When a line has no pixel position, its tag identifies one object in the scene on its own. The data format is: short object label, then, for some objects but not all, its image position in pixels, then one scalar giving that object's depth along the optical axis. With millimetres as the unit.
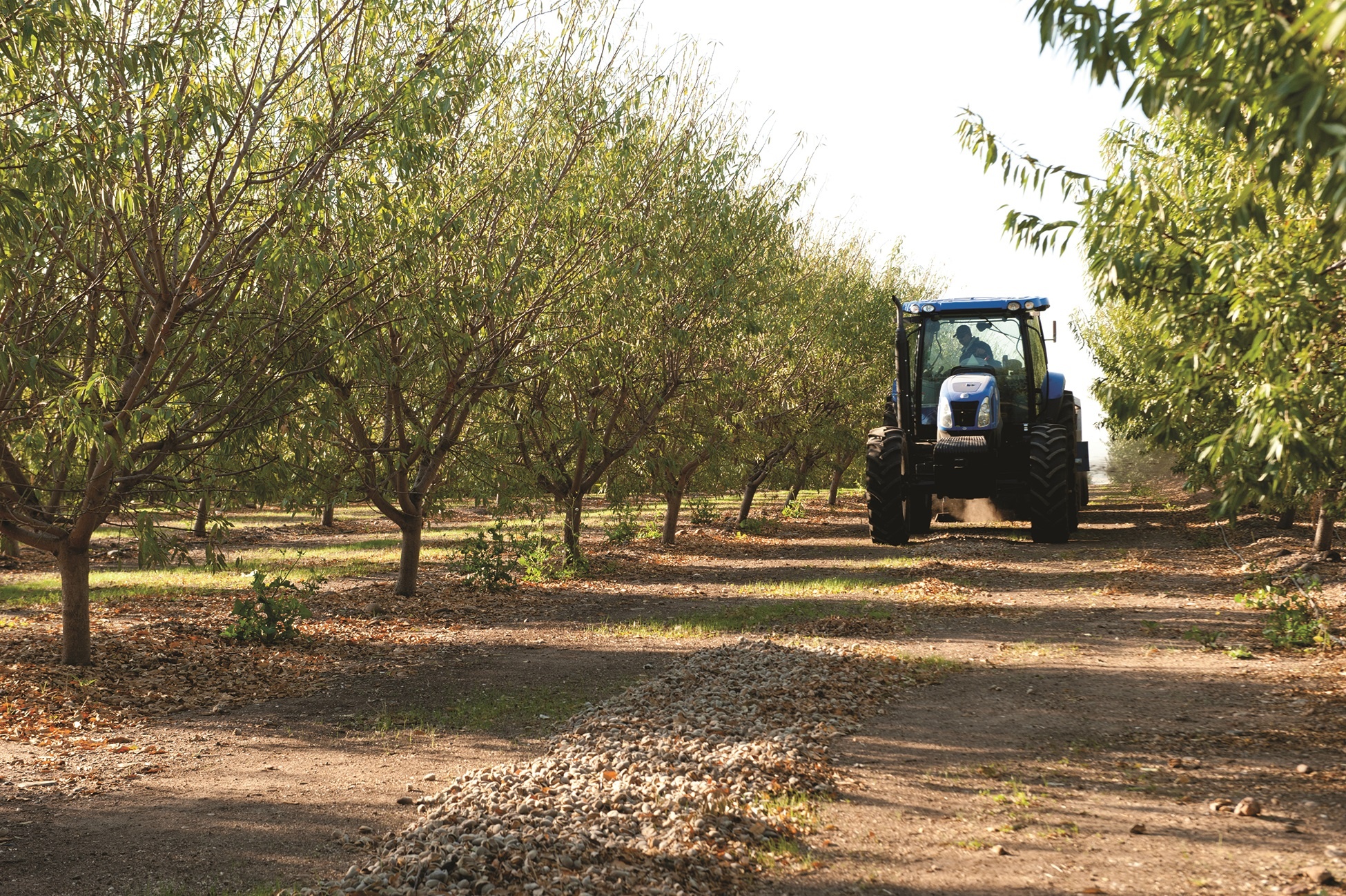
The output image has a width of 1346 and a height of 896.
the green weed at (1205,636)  9383
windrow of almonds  4406
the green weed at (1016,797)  5340
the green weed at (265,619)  10320
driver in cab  16875
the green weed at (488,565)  14312
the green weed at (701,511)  25625
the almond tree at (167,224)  6586
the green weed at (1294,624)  9148
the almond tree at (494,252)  9984
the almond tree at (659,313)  13016
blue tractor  15703
